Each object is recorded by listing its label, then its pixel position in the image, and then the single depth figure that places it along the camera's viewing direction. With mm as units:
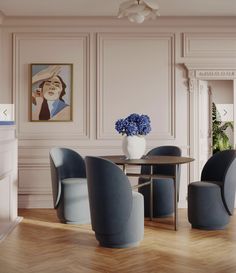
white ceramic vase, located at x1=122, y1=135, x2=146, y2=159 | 5395
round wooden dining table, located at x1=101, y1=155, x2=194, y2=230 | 4973
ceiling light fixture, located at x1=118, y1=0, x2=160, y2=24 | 4750
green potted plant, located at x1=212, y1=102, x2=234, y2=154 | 8844
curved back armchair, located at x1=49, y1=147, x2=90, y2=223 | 5523
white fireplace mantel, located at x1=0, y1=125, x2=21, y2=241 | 4992
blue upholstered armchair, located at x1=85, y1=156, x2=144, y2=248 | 4285
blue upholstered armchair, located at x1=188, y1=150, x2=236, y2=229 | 5188
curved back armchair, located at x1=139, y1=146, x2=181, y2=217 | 5887
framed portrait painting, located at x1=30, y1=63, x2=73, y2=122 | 6656
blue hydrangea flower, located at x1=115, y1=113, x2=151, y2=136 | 5375
